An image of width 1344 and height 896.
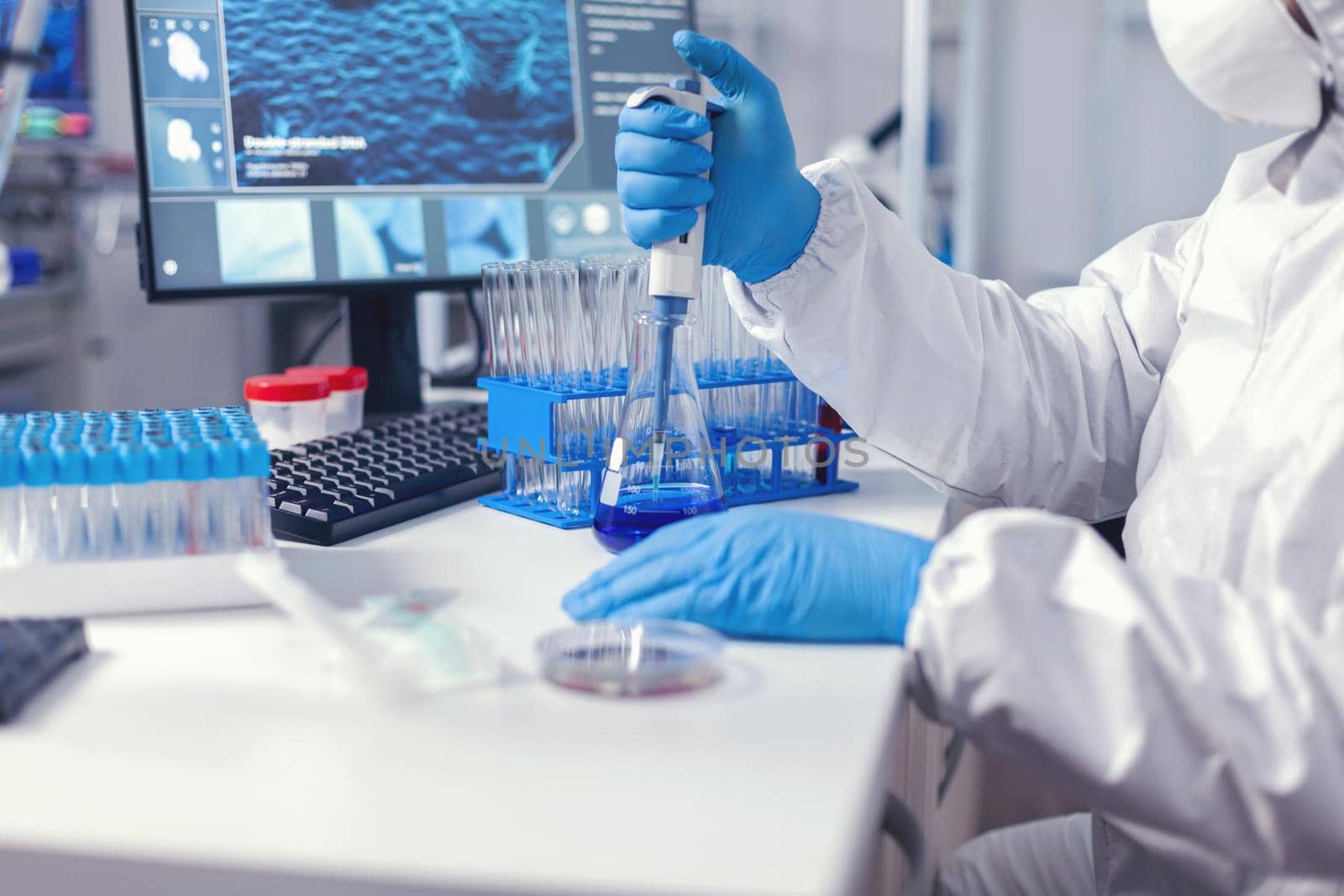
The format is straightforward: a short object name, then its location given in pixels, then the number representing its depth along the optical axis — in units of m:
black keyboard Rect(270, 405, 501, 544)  0.96
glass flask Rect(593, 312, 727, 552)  0.92
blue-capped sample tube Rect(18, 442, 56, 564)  0.75
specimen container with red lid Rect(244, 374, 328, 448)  1.26
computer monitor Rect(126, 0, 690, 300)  1.28
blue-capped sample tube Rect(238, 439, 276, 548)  0.76
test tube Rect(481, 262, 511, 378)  1.09
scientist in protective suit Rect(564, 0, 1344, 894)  0.64
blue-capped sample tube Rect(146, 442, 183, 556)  0.74
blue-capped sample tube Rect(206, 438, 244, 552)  0.75
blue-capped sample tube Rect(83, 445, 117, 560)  0.74
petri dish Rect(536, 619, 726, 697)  0.64
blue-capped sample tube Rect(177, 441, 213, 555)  0.75
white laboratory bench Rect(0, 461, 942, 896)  0.47
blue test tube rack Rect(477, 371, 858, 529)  1.02
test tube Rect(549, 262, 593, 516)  1.03
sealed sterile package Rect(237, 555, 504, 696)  0.63
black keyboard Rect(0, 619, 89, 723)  0.61
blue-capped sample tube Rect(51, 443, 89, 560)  0.75
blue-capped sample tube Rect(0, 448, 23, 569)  0.73
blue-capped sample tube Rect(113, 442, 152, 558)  0.73
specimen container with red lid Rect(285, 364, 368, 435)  1.32
